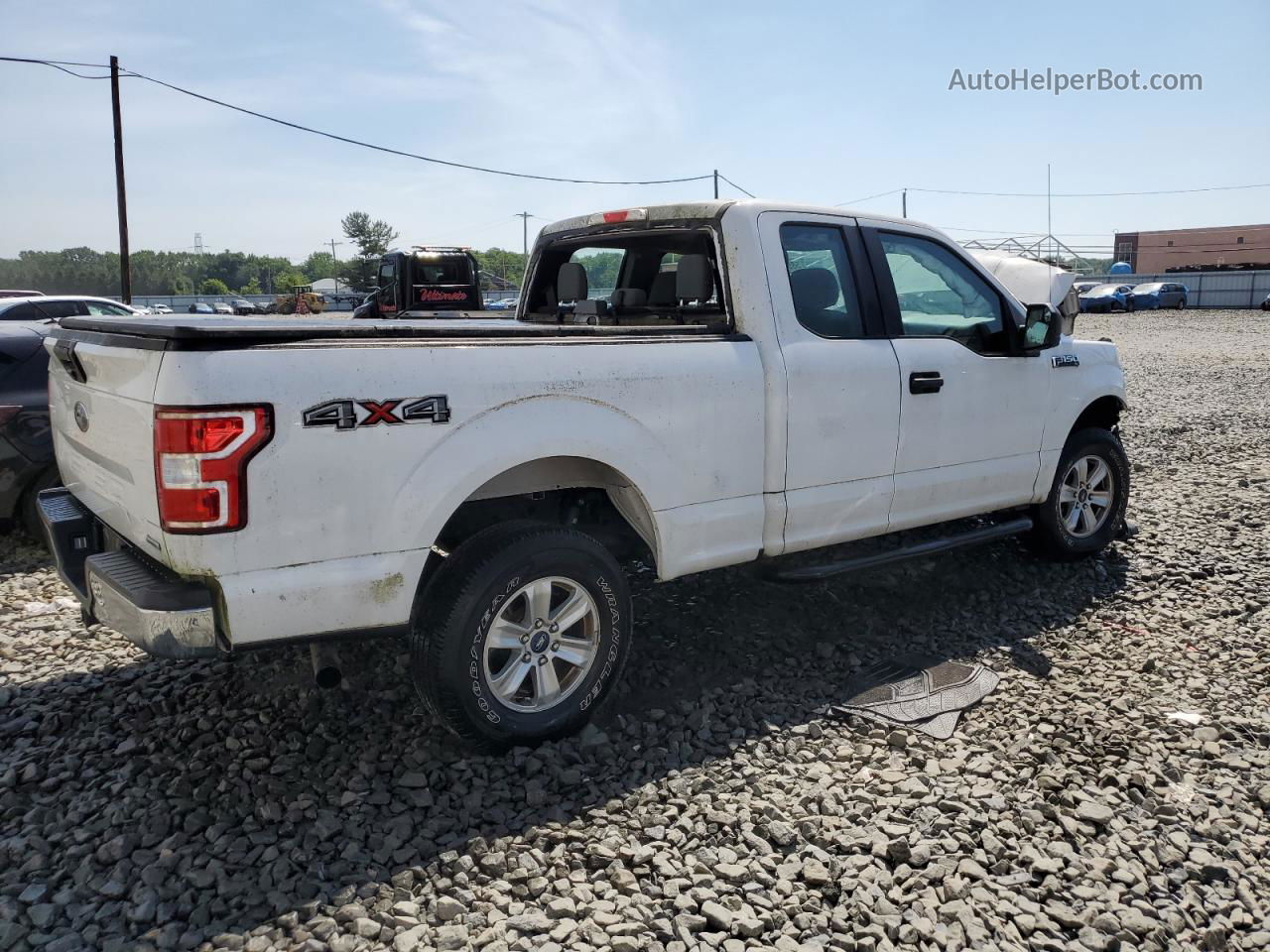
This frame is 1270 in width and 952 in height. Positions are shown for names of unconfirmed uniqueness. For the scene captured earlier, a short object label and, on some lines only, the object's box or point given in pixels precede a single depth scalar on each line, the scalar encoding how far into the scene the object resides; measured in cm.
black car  582
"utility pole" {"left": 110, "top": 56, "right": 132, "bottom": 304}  2466
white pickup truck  281
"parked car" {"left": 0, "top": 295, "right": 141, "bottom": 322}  1098
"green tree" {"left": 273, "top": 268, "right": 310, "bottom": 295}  12447
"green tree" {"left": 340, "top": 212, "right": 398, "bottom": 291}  9219
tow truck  1964
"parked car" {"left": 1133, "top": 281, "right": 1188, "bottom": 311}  4447
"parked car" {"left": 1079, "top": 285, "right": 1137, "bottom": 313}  4419
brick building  7356
